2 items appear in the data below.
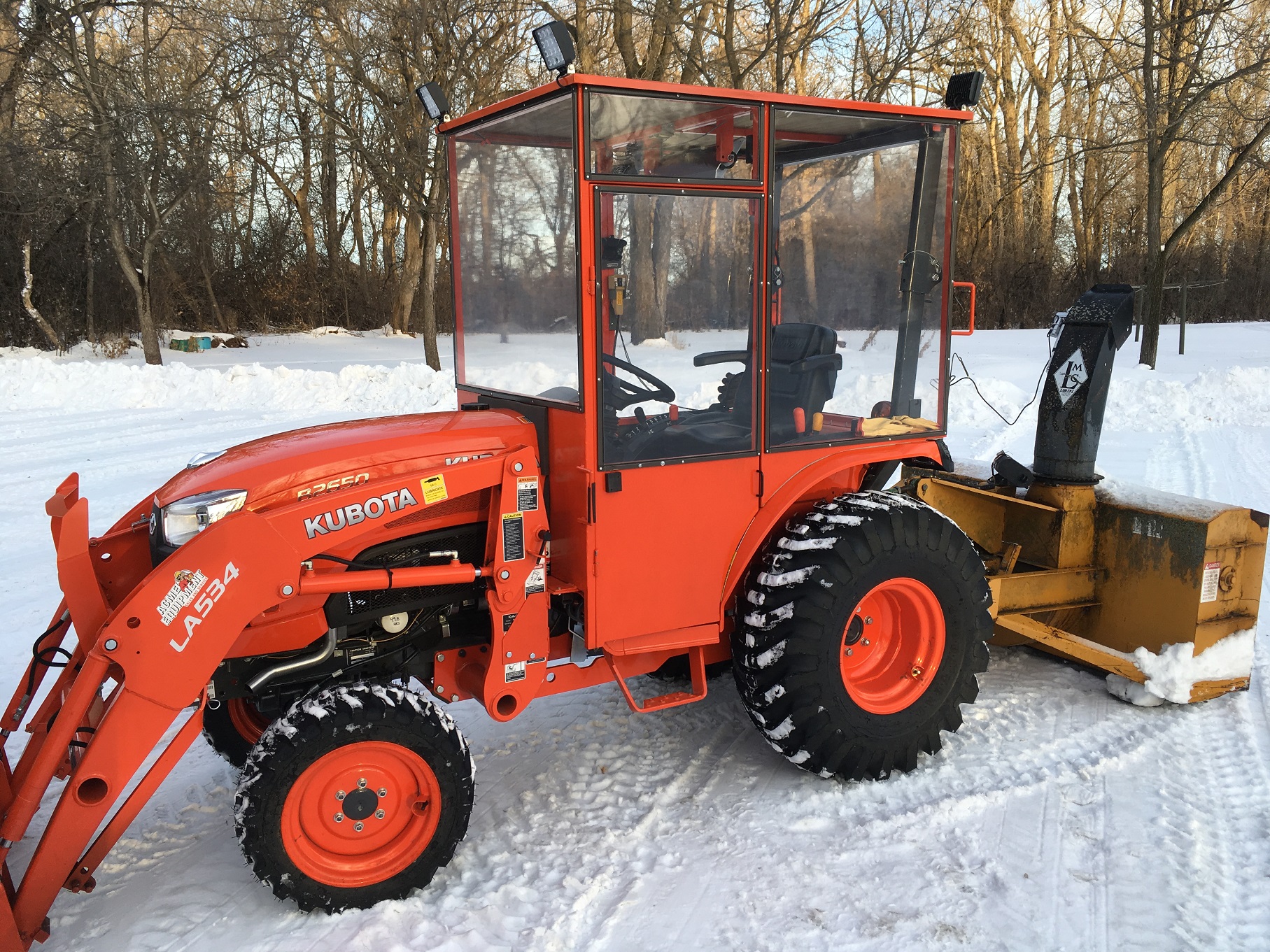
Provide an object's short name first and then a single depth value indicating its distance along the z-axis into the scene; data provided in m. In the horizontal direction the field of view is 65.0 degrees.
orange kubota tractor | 2.90
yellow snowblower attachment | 4.34
